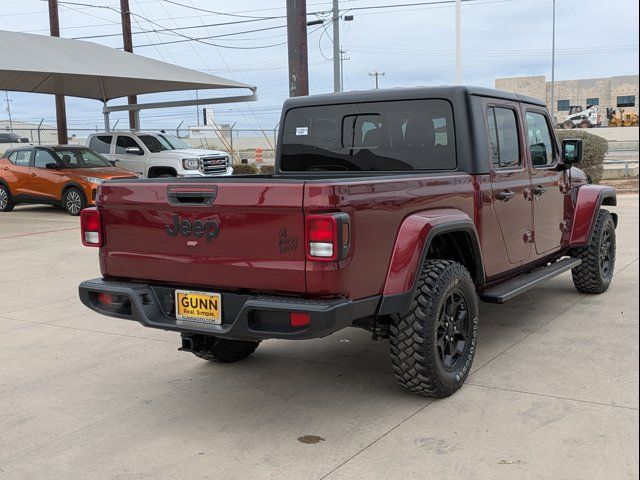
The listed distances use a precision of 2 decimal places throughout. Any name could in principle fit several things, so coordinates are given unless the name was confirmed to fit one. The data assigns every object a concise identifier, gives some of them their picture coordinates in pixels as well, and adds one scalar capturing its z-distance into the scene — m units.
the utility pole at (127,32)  24.58
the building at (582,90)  73.56
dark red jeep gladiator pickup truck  3.50
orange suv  15.41
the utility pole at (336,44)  22.34
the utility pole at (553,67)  53.17
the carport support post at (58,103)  23.72
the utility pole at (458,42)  19.50
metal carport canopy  16.88
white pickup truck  16.93
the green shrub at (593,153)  19.34
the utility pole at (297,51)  14.88
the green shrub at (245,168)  23.74
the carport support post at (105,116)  22.72
